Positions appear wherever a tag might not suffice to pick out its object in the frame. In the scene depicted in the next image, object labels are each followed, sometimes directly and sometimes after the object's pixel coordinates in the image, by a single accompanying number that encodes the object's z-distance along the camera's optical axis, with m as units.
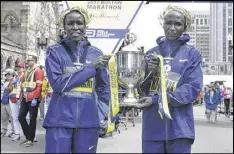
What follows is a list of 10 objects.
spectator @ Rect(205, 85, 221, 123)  14.62
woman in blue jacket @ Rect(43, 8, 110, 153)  3.08
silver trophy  3.21
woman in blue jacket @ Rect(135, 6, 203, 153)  3.00
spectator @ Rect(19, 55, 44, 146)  7.79
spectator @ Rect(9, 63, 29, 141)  8.80
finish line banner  4.62
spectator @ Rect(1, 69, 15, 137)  9.31
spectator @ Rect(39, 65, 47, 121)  12.99
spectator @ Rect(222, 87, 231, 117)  18.08
